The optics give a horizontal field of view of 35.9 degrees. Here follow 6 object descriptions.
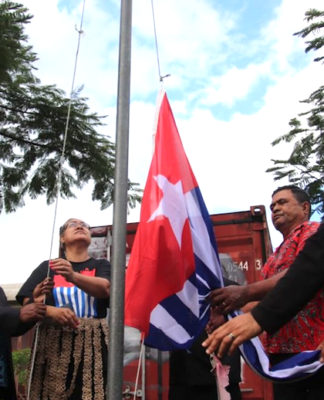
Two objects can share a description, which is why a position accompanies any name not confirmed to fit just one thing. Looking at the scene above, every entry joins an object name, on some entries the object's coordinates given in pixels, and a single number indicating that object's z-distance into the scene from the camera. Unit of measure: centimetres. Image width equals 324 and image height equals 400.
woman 278
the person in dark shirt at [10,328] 282
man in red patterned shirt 213
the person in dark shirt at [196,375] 346
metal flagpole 198
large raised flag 214
